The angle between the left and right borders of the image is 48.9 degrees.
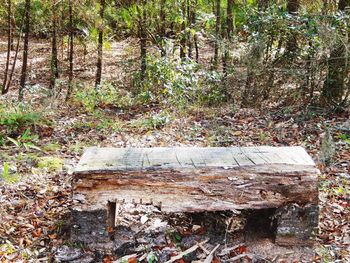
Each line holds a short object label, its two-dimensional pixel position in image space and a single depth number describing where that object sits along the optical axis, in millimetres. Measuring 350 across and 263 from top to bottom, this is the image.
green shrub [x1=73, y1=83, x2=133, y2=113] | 8141
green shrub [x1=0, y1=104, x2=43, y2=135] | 6294
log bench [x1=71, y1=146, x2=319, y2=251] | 3162
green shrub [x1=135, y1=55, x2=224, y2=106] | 7598
